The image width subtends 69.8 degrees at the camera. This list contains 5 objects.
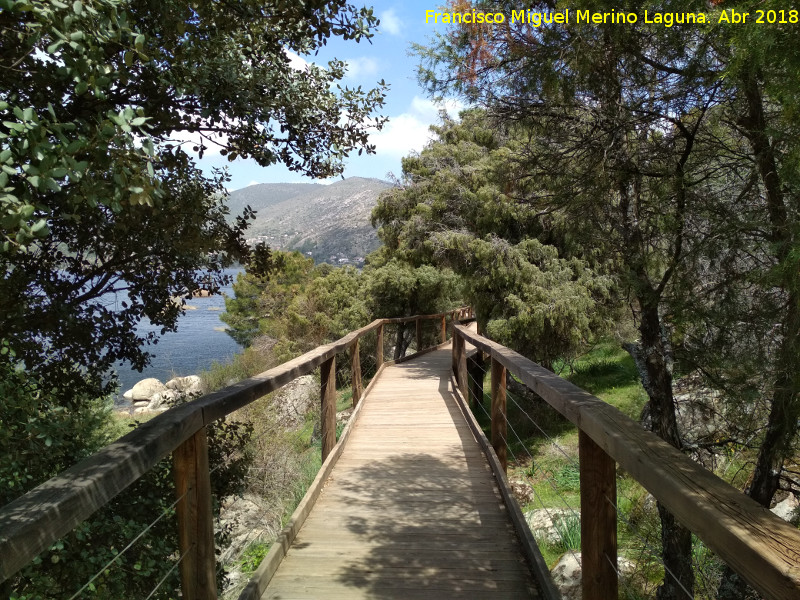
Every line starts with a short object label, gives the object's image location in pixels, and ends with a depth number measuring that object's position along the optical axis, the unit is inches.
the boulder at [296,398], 621.5
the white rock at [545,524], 297.7
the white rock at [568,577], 227.0
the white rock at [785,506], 256.8
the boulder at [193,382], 714.2
